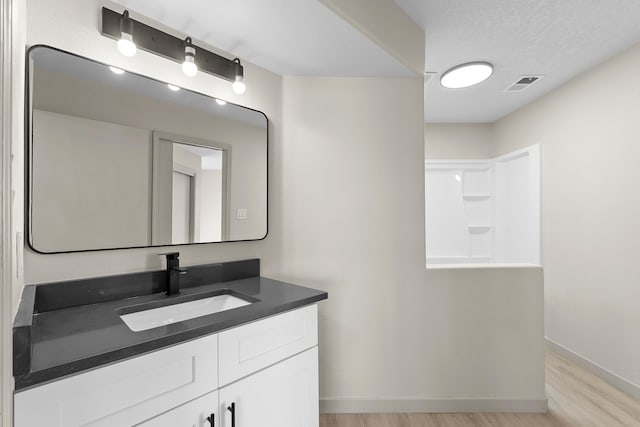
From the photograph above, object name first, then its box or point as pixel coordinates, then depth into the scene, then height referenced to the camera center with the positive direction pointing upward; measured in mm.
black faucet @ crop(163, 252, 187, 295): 1458 -240
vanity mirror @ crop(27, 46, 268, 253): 1192 +251
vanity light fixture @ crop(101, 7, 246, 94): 1320 +777
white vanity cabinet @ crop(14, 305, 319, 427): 831 -520
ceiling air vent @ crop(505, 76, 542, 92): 2723 +1170
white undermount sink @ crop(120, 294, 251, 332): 1317 -408
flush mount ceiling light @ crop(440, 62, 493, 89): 2473 +1135
